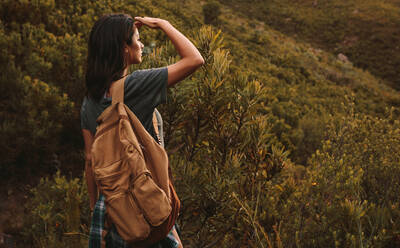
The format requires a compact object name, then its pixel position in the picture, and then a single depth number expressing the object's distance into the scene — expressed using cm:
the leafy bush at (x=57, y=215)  254
